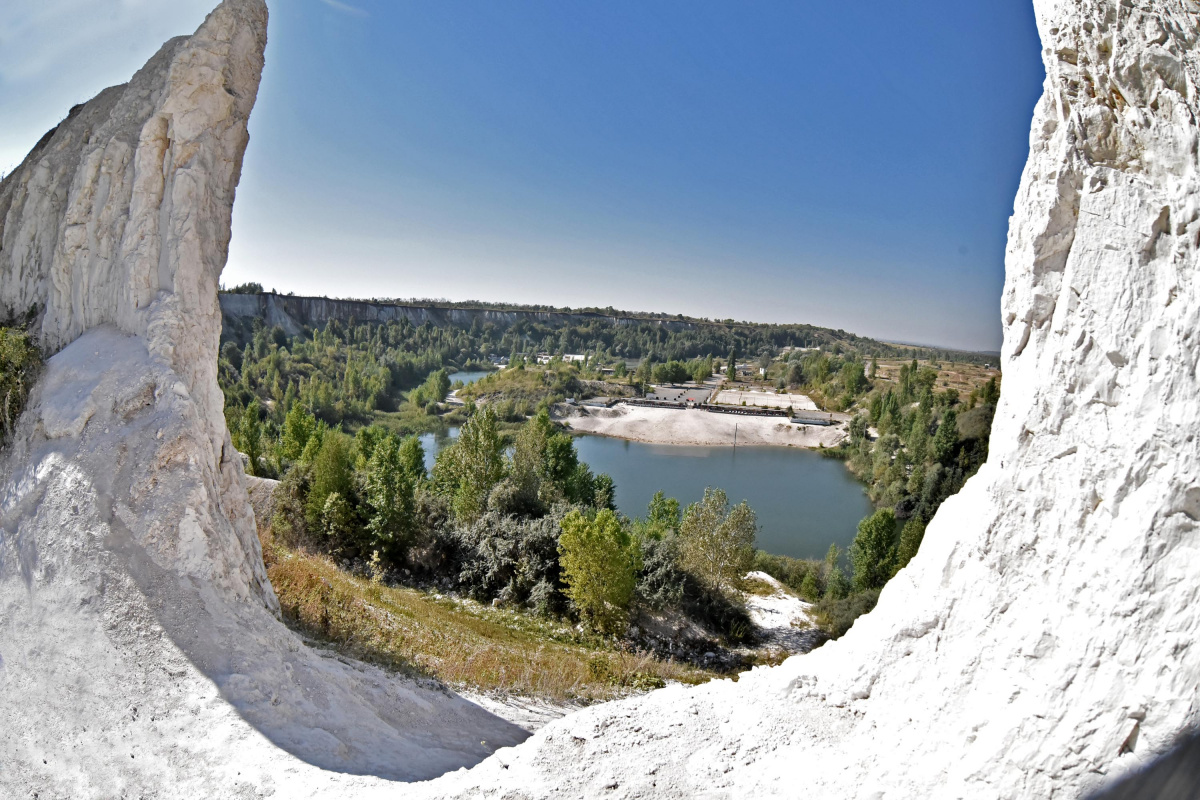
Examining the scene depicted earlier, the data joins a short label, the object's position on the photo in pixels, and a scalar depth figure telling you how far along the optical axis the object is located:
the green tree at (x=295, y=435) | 29.80
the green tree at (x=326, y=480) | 19.41
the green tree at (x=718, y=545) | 19.91
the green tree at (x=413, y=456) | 30.59
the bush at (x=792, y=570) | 28.57
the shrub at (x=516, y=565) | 17.53
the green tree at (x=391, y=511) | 19.02
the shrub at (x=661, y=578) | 17.39
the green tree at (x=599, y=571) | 15.82
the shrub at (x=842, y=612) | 20.30
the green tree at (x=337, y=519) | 18.95
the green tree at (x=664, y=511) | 30.57
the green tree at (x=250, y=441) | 27.35
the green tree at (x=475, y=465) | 22.20
